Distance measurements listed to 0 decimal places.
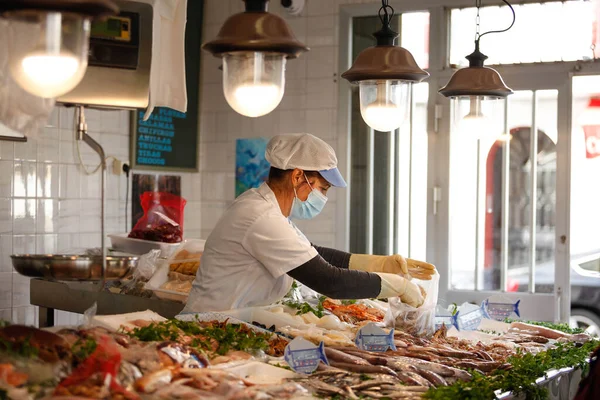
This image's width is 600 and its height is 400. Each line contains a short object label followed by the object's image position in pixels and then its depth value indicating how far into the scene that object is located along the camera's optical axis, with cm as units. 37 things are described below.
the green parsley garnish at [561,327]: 409
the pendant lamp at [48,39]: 203
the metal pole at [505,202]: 592
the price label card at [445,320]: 378
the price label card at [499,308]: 426
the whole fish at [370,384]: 254
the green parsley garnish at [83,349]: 227
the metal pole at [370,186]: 643
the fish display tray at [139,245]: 477
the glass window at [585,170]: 575
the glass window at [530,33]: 572
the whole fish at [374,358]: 283
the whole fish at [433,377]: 266
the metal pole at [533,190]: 584
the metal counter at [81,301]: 413
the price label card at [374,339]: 304
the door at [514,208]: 580
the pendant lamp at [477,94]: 385
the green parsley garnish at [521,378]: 255
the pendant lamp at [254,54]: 274
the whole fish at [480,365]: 294
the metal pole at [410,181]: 631
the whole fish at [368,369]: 271
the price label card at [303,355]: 268
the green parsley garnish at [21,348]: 220
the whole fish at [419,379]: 263
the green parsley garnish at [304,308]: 361
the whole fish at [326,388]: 249
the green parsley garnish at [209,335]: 278
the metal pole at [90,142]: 282
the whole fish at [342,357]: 279
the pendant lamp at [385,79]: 343
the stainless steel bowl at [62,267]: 296
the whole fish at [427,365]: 277
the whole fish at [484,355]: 310
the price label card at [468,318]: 384
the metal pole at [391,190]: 638
